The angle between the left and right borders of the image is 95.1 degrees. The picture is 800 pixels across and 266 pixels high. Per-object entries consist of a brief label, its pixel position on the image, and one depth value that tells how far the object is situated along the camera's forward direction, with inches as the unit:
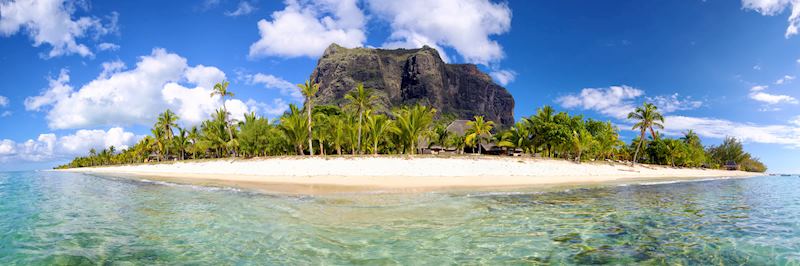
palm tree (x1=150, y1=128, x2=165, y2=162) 2716.5
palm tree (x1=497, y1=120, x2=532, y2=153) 2182.6
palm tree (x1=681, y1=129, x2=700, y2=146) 2896.2
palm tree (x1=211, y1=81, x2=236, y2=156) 2162.9
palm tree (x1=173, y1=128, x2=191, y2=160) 2655.0
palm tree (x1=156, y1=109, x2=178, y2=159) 2701.8
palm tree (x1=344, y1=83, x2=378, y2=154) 1867.6
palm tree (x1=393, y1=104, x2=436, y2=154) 1732.3
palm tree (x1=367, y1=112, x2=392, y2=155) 1790.1
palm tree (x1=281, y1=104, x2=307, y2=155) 1791.3
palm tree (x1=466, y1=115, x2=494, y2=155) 2119.8
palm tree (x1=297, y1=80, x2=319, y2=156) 1850.3
